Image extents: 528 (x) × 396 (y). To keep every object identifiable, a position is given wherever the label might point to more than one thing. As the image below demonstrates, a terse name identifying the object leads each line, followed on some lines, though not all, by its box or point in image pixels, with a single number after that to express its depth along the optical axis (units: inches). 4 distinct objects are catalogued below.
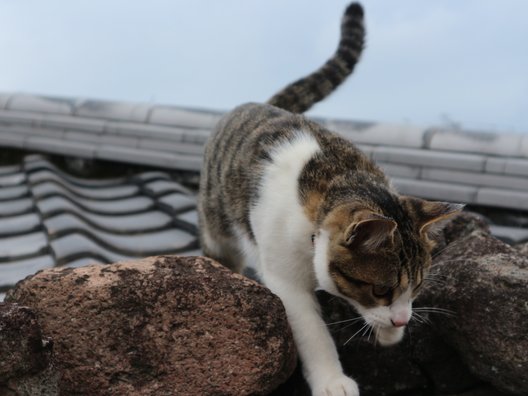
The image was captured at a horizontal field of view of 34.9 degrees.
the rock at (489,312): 75.3
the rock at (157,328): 68.3
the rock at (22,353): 60.6
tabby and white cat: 79.2
